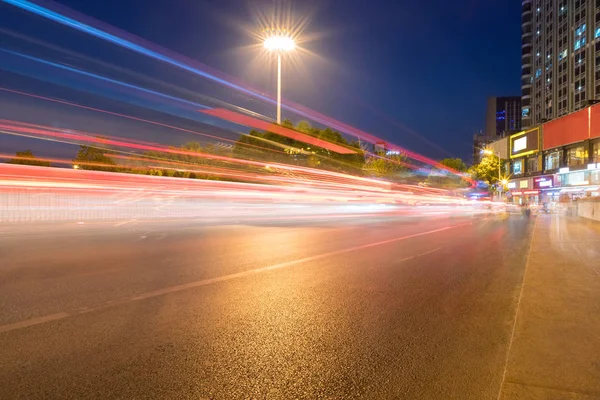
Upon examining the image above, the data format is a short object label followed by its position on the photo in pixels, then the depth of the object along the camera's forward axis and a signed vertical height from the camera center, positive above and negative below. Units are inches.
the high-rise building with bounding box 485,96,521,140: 6845.5 +1457.0
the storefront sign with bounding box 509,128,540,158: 2672.2 +382.9
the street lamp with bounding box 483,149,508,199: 2567.9 +100.6
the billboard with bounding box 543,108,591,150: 2162.9 +391.1
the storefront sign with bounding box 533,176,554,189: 2499.5 +99.4
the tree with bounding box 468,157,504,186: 2871.6 +197.3
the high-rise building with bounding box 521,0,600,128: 2714.1 +1083.6
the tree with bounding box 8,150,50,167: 700.0 +69.7
